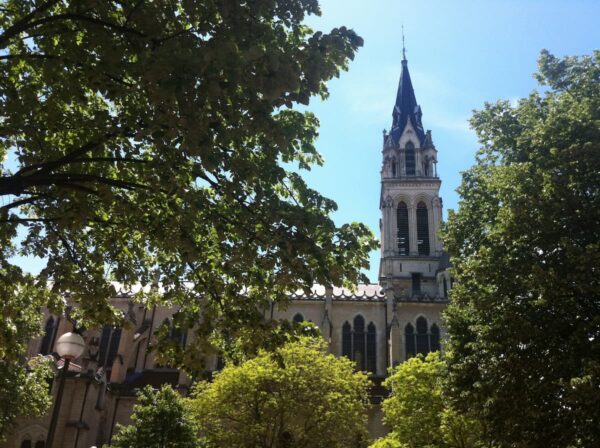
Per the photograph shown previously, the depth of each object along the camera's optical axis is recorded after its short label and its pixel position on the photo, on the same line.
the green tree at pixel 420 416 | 22.16
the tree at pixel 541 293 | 12.34
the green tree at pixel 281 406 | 23.66
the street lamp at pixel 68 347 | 11.20
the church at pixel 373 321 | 31.47
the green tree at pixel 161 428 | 24.08
